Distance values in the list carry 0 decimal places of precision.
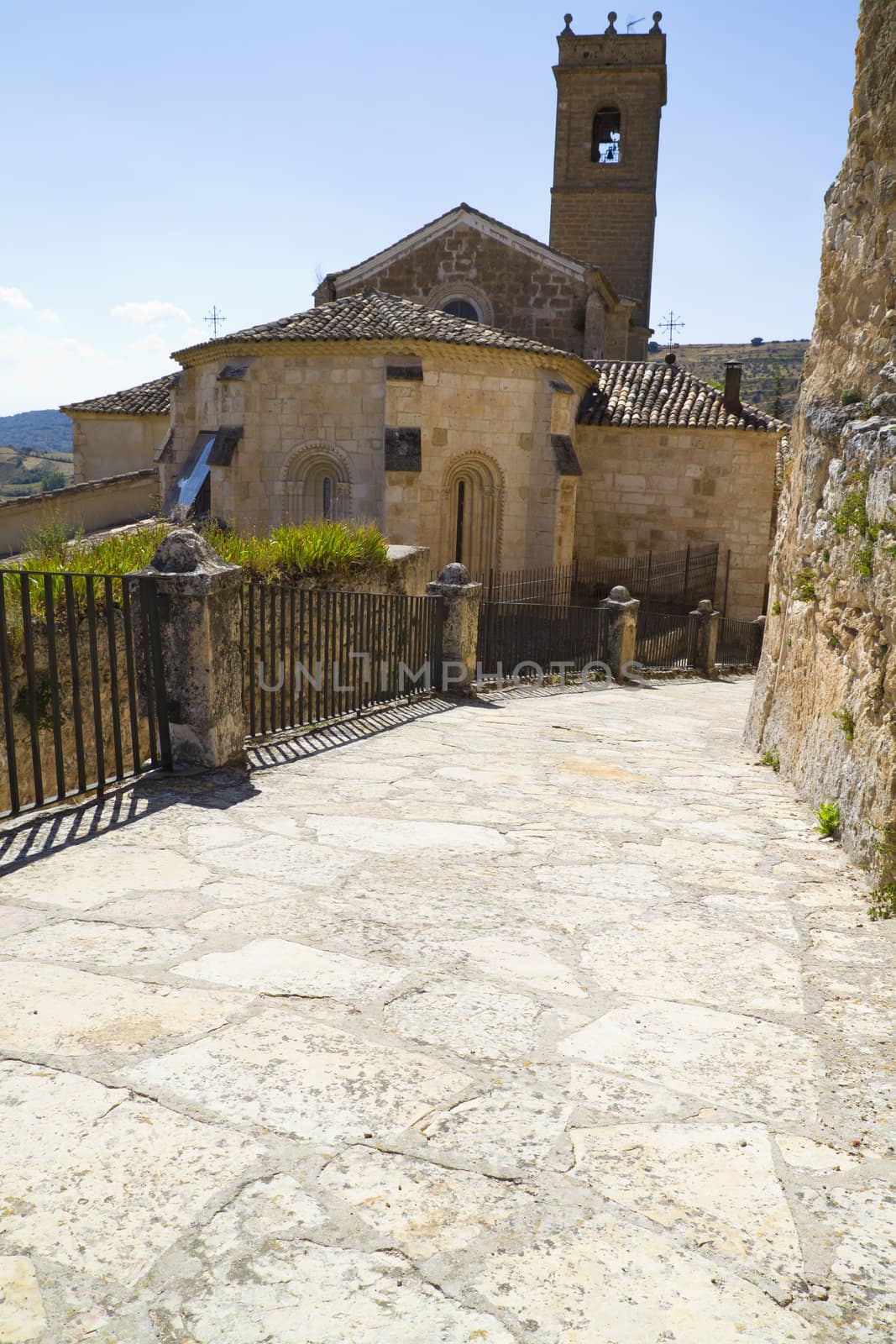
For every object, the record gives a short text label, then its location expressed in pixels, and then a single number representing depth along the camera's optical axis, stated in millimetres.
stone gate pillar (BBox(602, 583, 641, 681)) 15547
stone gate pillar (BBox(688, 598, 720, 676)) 18859
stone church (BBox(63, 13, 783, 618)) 19766
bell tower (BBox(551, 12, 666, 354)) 33094
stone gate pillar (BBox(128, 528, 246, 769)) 5770
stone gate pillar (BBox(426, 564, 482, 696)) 10930
